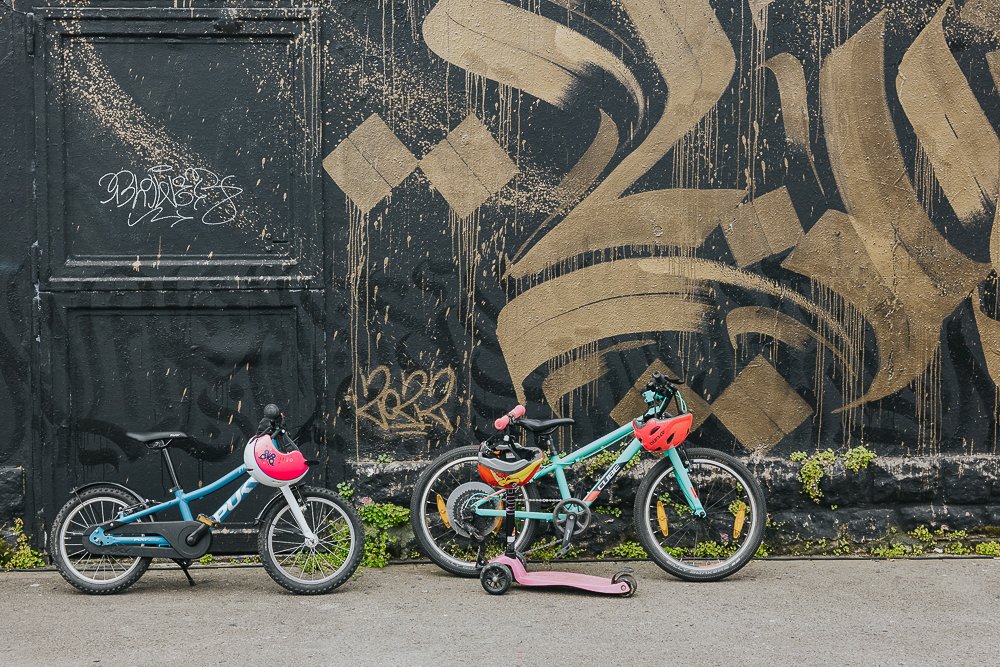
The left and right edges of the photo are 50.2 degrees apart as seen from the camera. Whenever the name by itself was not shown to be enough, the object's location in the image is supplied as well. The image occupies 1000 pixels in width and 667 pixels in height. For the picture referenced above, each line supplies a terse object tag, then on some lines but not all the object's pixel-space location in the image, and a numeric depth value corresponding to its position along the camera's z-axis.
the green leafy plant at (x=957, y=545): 6.62
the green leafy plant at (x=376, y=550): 6.39
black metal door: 6.36
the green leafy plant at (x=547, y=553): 6.31
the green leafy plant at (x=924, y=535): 6.61
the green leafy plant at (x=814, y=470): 6.54
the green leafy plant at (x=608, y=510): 6.50
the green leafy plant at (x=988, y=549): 6.60
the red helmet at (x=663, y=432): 6.03
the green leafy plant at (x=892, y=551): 6.57
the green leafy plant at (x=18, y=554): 6.39
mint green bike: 6.05
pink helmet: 5.77
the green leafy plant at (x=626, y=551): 6.55
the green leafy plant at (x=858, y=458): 6.57
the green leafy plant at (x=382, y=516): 6.44
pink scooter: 5.72
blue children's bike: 5.79
